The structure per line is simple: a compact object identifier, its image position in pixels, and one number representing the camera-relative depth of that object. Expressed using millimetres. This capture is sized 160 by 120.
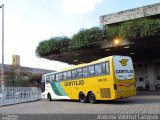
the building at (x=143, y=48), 13646
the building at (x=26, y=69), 27220
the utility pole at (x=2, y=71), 12383
